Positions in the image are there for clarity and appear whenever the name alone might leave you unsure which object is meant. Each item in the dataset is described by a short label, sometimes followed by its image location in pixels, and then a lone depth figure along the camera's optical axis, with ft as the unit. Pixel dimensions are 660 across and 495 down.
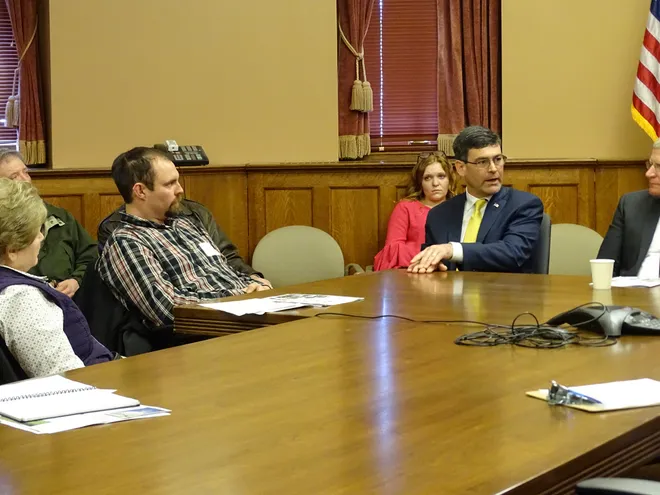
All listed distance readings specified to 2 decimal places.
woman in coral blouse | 18.92
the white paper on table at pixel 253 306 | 9.54
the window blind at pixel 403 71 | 21.38
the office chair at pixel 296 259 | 18.07
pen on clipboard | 5.60
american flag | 19.70
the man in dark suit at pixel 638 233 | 13.93
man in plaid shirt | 12.12
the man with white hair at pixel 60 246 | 15.76
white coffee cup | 10.72
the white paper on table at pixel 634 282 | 11.21
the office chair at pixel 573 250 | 16.26
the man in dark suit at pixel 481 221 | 13.10
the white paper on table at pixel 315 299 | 10.03
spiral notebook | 5.57
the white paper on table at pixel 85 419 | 5.30
